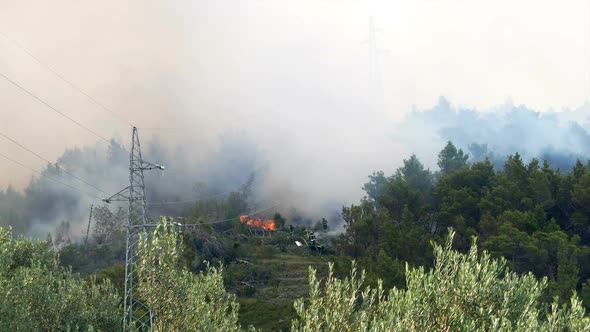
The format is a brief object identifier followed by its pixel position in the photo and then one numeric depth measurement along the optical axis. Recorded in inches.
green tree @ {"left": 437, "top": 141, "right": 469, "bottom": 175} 5211.6
